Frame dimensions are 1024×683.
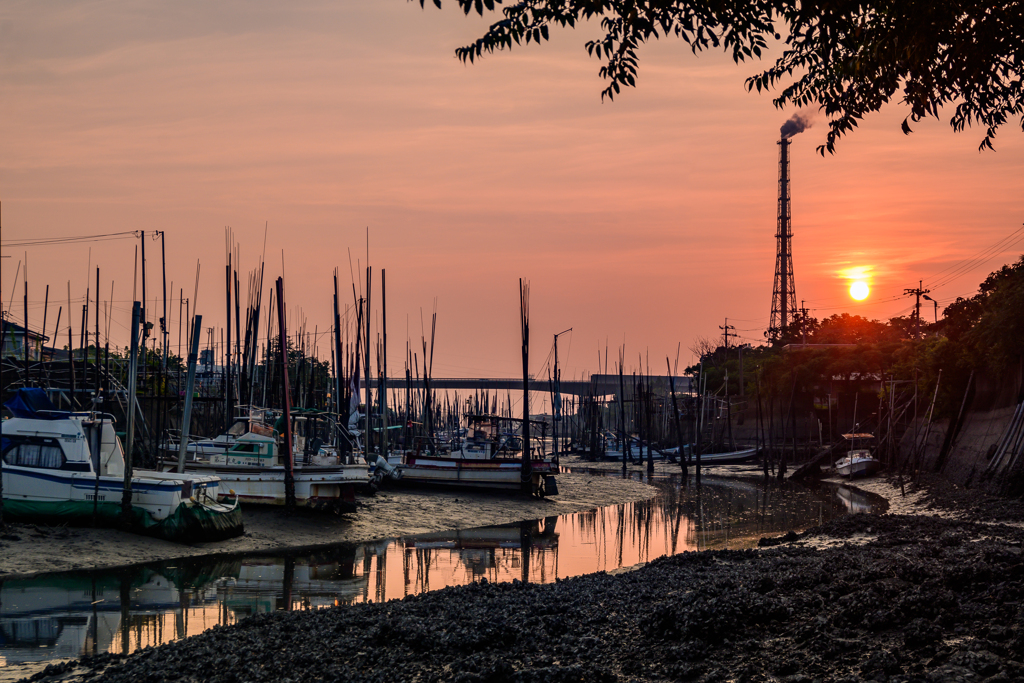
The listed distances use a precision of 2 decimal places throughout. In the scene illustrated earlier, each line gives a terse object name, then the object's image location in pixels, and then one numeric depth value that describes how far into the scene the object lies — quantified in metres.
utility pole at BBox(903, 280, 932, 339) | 71.94
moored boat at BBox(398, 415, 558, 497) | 40.19
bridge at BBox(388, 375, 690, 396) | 148.26
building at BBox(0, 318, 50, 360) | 57.10
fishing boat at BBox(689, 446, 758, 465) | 72.19
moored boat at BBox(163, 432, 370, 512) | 28.30
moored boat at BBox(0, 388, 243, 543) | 22.53
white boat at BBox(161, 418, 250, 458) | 30.56
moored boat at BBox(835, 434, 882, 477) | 49.62
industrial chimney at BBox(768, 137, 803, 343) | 91.38
